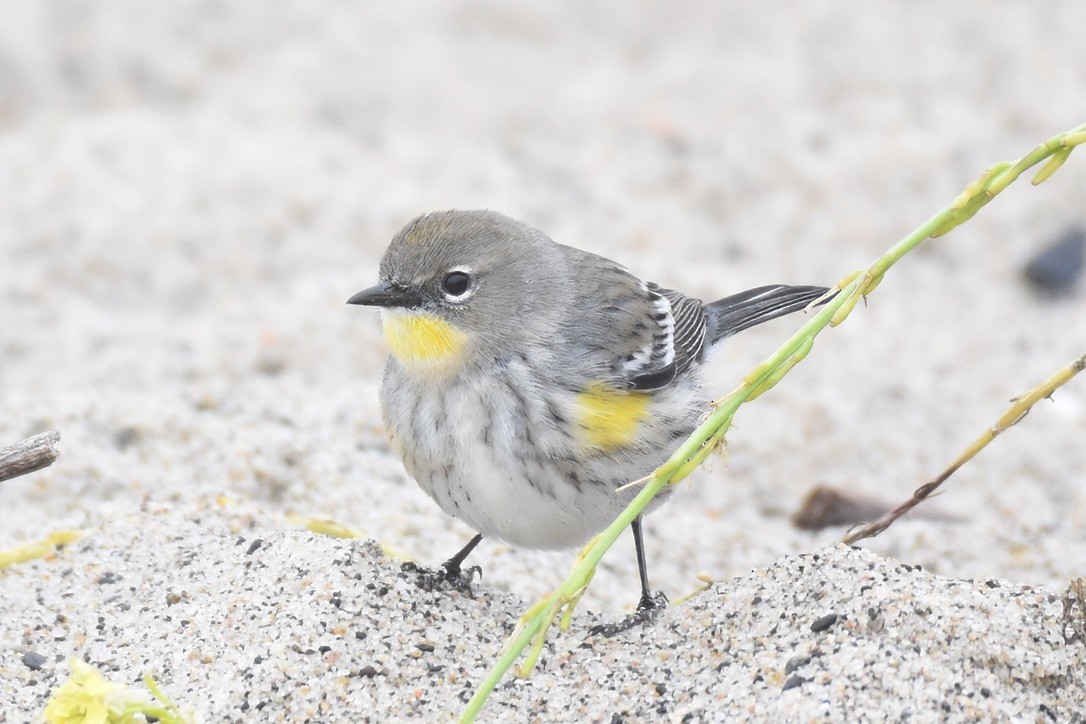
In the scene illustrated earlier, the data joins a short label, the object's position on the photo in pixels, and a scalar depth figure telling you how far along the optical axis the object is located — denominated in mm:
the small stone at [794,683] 5984
